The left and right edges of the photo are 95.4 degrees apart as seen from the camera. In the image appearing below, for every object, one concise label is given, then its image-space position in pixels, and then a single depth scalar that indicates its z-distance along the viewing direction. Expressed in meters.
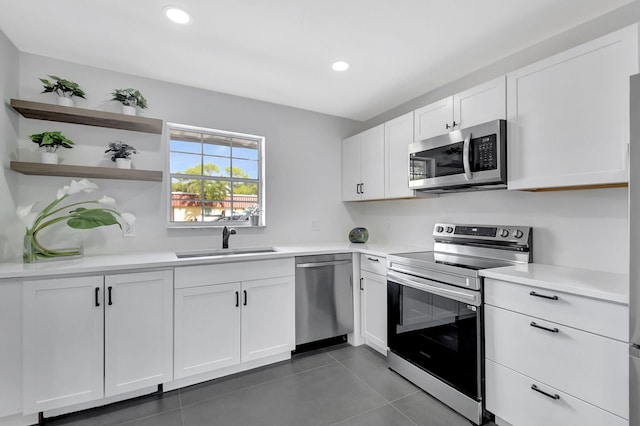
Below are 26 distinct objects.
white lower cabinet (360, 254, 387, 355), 2.65
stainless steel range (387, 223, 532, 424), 1.83
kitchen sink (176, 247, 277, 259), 2.70
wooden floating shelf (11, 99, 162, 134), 2.15
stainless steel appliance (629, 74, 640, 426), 1.15
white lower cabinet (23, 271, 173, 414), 1.79
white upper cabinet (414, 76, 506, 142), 2.04
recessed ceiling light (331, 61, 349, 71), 2.43
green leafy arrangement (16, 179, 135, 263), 1.97
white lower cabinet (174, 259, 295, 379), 2.20
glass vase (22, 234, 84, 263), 1.96
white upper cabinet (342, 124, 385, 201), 3.10
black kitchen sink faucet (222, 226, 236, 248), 2.85
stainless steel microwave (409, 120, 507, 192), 1.99
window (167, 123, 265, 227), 2.87
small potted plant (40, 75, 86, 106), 2.22
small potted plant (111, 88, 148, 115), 2.45
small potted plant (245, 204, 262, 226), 3.13
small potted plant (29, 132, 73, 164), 2.16
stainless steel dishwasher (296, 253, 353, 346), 2.69
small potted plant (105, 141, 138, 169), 2.45
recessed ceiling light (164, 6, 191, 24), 1.79
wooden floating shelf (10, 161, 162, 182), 2.13
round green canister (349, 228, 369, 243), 3.28
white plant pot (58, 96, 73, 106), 2.25
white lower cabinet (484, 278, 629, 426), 1.31
